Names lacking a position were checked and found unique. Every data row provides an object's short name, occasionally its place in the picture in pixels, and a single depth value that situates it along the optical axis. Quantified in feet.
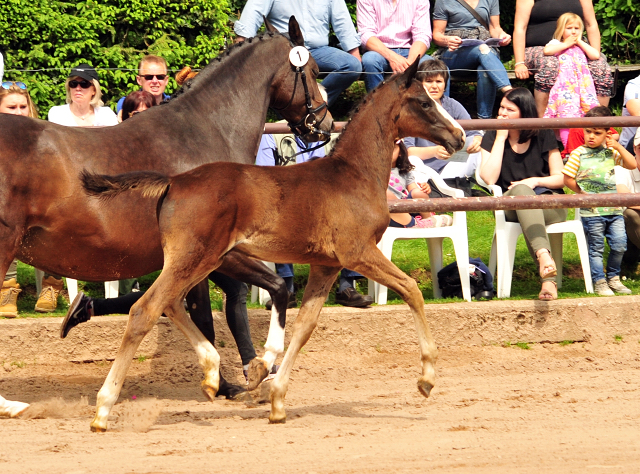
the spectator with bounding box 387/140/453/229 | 49.80
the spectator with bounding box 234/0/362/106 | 52.54
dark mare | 33.37
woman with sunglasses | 48.11
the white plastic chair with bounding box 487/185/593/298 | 50.49
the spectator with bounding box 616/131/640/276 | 51.83
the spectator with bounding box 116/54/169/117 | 49.29
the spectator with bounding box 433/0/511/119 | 64.08
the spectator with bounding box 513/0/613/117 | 64.03
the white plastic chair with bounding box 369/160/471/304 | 49.42
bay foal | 31.94
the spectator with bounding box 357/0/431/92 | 60.54
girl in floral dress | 62.23
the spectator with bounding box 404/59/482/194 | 52.11
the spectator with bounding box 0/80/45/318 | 44.88
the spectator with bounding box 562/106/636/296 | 51.11
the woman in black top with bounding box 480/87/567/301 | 51.83
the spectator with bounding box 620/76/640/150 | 59.82
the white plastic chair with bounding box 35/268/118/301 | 47.26
